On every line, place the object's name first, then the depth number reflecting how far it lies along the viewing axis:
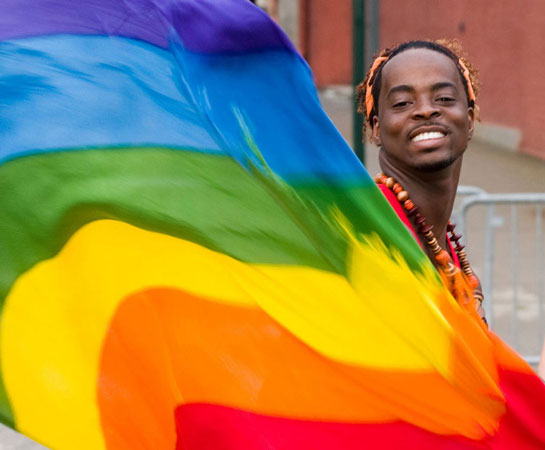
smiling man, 2.39
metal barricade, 5.49
